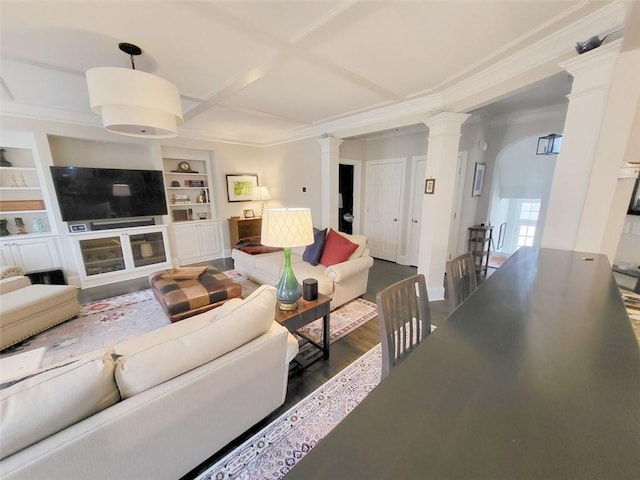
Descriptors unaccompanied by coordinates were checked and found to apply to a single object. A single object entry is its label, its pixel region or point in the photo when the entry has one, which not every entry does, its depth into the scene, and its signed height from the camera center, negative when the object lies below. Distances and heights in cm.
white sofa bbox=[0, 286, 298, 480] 76 -79
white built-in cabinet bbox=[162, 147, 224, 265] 471 -32
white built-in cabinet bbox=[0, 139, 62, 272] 323 -29
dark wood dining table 47 -52
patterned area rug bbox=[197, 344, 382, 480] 127 -142
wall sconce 342 +63
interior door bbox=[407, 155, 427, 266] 426 -32
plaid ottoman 237 -103
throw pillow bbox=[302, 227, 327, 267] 320 -79
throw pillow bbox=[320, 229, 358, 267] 298 -74
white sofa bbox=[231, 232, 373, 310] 270 -98
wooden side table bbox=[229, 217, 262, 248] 512 -81
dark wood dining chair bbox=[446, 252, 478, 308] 158 -59
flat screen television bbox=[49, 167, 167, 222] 349 -4
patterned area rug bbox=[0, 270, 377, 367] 233 -144
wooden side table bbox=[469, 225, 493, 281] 407 -86
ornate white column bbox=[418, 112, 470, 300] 279 -13
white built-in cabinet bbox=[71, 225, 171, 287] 368 -101
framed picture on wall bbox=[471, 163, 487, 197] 387 +13
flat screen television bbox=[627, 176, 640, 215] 204 -12
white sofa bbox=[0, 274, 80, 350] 222 -112
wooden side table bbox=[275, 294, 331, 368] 180 -96
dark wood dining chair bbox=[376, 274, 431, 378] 113 -62
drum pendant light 166 +63
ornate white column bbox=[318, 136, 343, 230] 408 +22
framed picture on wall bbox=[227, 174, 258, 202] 519 +5
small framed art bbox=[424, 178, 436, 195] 298 +3
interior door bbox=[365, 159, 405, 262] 464 -33
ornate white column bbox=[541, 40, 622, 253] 156 +16
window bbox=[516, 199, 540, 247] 529 -70
